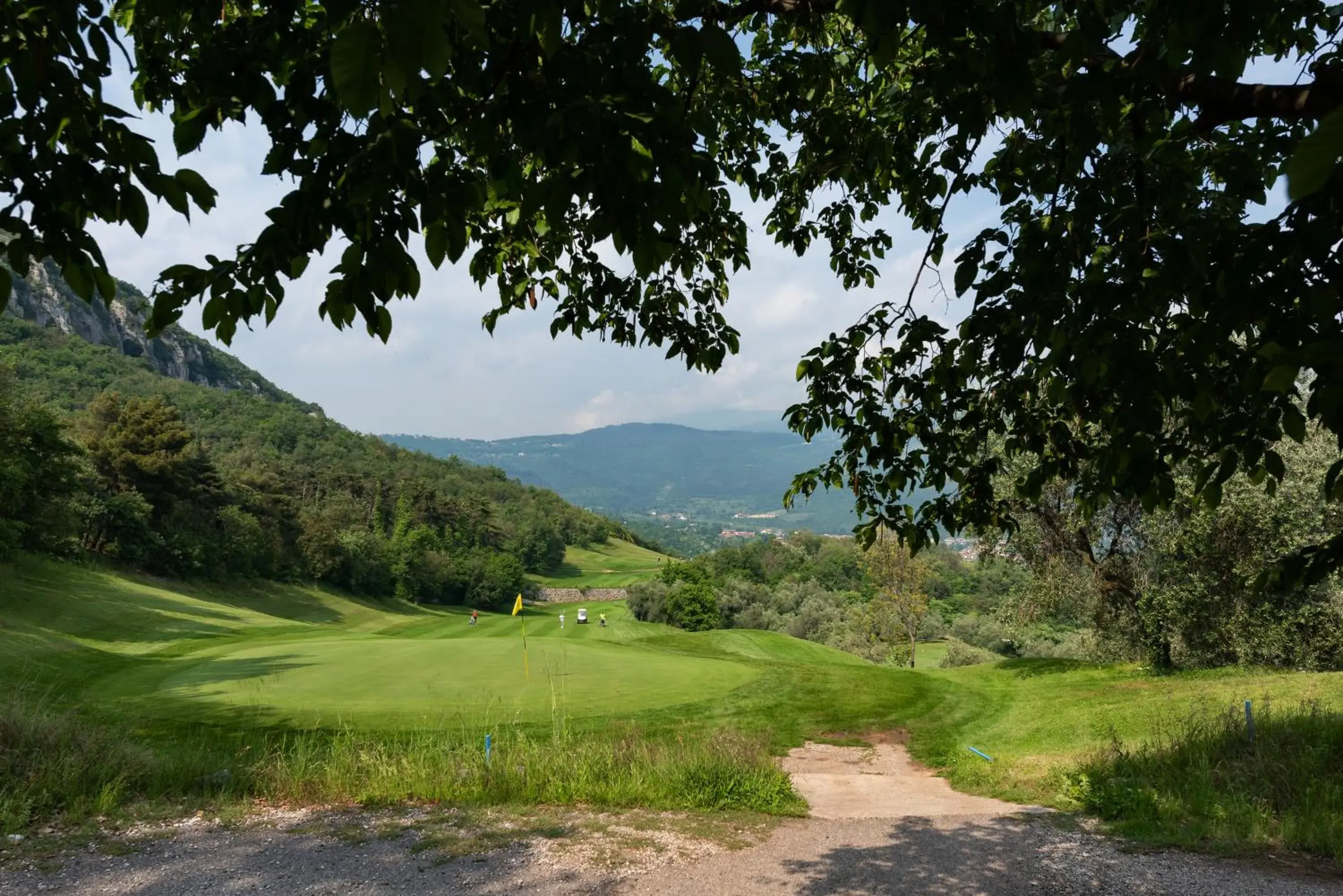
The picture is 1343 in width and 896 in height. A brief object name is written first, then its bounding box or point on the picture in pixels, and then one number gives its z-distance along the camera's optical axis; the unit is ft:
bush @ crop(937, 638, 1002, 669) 98.43
